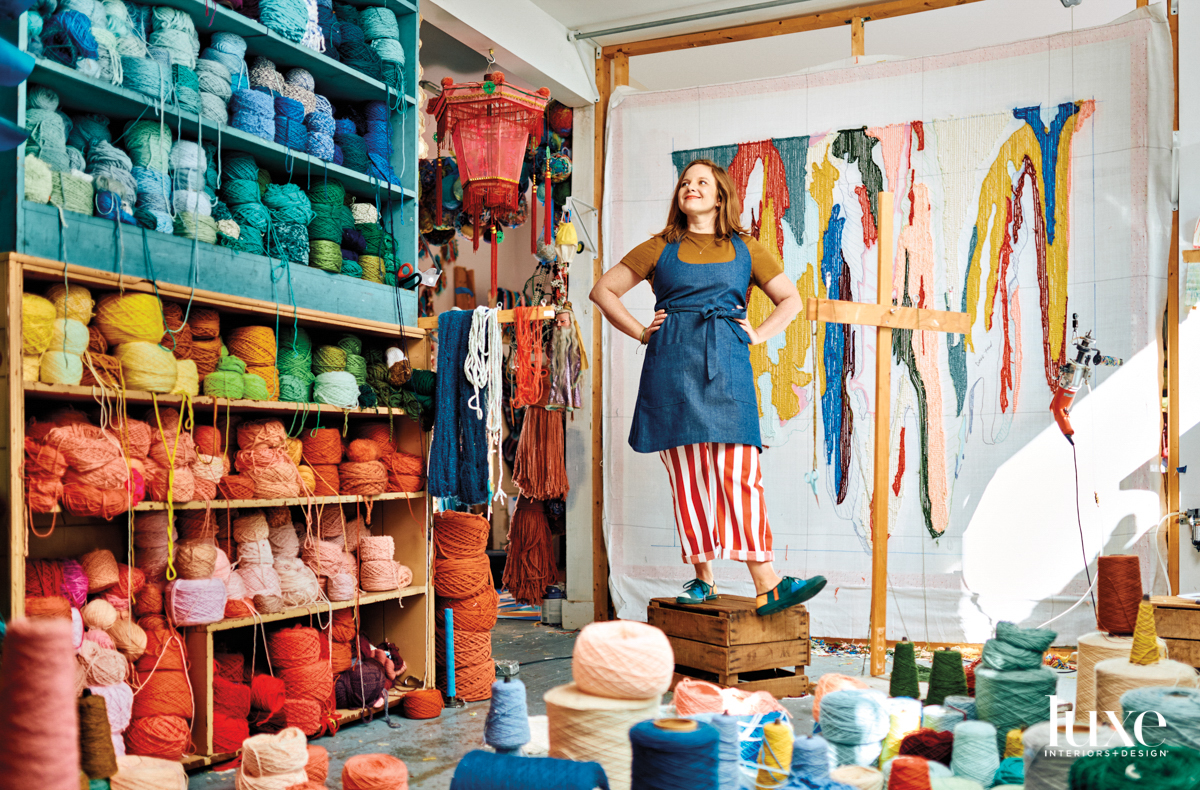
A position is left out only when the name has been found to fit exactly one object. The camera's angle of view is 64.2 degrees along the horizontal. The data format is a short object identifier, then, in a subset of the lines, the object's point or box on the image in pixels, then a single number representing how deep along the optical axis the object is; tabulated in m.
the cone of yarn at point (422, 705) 3.03
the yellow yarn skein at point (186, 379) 2.62
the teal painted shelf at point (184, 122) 2.51
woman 3.21
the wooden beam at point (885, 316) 3.40
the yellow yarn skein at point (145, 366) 2.47
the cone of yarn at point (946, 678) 2.60
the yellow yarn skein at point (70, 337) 2.31
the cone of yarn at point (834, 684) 2.58
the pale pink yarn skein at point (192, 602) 2.58
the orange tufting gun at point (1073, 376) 3.76
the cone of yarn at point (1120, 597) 2.44
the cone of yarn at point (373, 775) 1.88
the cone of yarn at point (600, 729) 1.59
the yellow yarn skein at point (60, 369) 2.29
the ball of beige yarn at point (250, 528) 2.92
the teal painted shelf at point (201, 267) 2.46
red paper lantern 3.68
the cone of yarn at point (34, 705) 0.96
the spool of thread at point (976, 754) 1.99
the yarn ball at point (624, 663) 1.61
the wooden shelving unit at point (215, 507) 2.17
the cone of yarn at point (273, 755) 2.11
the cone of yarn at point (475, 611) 3.29
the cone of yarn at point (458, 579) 3.29
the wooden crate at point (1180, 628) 2.87
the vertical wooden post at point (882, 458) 3.45
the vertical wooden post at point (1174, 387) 3.82
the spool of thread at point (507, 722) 1.76
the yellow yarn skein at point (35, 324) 2.22
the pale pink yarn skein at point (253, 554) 2.90
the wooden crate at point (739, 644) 3.19
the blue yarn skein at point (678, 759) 1.28
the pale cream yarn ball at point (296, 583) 2.92
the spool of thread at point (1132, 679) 1.96
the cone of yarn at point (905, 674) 2.67
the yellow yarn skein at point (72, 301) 2.35
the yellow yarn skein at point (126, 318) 2.47
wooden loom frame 3.86
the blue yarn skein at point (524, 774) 1.41
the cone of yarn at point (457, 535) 3.35
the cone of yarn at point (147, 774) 2.09
